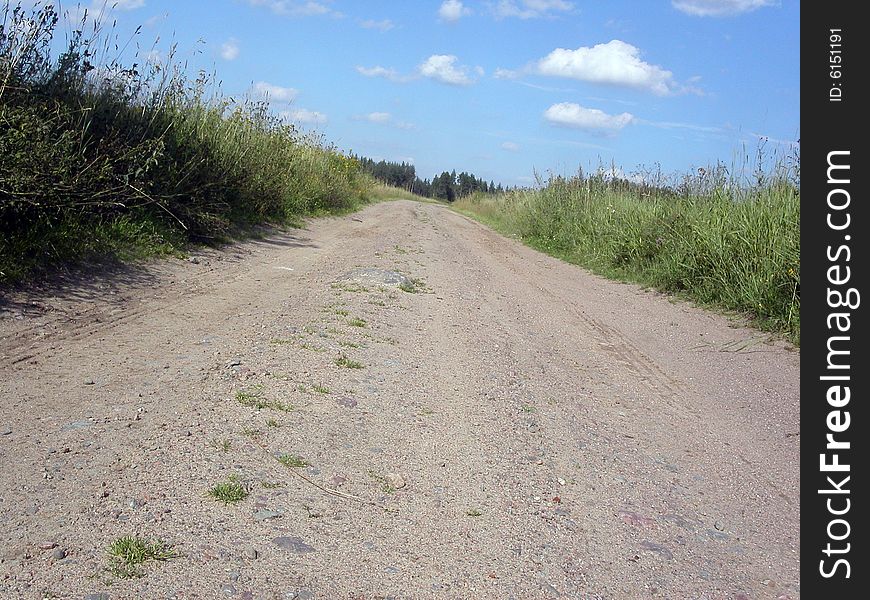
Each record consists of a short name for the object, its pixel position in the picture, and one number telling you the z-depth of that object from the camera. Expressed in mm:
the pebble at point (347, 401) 4789
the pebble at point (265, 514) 3275
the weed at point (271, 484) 3553
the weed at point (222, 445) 3898
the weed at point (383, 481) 3699
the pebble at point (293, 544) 3064
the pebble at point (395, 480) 3757
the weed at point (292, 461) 3834
